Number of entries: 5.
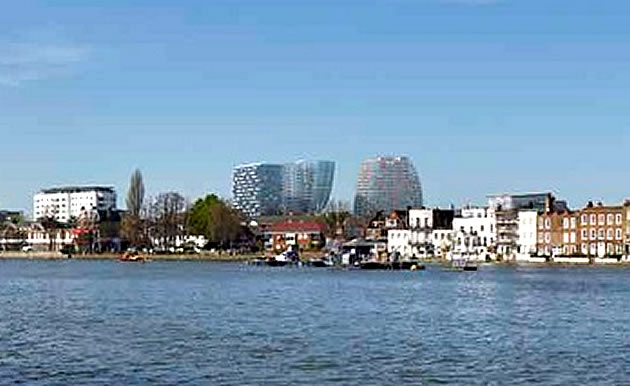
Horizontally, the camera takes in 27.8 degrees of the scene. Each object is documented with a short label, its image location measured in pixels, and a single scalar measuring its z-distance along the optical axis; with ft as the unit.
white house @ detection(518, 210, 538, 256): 582.35
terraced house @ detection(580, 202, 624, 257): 530.27
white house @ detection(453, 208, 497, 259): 632.79
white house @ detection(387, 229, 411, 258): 631.81
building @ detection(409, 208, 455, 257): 652.07
